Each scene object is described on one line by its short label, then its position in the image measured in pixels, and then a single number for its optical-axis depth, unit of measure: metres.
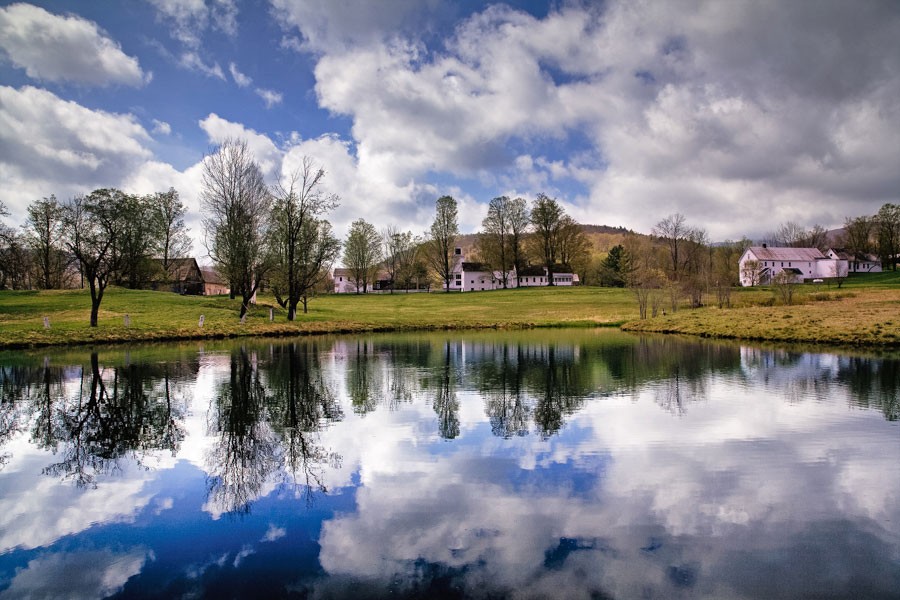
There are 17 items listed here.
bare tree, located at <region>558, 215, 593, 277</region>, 90.81
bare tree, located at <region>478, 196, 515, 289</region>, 89.94
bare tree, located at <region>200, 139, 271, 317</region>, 42.53
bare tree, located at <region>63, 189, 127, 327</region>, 35.25
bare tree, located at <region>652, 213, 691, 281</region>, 87.62
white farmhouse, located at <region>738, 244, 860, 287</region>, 105.88
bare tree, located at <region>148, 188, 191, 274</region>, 61.72
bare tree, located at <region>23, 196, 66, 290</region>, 56.53
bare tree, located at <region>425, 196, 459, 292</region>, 91.12
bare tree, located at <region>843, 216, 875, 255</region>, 102.38
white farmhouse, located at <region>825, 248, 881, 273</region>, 107.36
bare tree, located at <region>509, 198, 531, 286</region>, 89.56
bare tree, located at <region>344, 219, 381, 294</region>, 94.94
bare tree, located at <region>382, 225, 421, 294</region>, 103.94
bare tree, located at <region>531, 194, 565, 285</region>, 89.44
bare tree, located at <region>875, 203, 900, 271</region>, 95.19
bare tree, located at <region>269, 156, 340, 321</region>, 43.72
